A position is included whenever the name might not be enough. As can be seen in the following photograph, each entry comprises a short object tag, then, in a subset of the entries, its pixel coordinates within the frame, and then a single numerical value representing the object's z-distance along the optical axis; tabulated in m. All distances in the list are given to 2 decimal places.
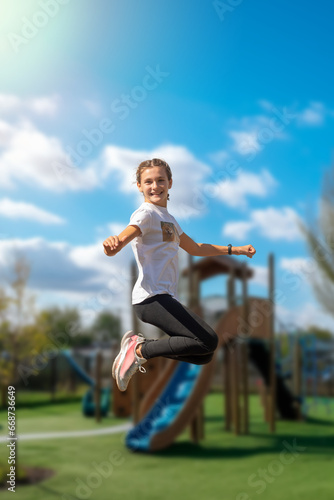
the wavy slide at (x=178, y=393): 19.19
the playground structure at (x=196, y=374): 18.72
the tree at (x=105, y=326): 37.34
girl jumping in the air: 2.51
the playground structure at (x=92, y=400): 28.03
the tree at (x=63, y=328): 31.21
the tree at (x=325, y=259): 25.08
